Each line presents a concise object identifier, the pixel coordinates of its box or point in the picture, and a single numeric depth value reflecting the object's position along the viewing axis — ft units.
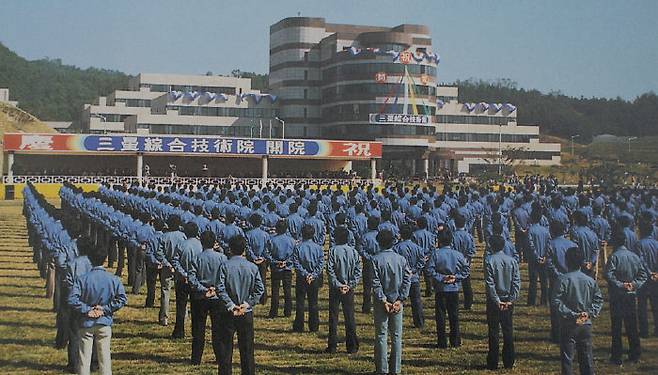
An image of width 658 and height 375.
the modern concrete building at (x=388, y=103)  237.45
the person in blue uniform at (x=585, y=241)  37.70
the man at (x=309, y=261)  36.06
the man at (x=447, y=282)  34.12
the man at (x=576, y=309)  26.48
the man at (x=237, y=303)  27.32
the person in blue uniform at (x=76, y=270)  26.99
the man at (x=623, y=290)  31.07
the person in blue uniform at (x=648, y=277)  33.47
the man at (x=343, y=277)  32.48
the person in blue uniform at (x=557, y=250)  34.35
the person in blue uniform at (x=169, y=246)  35.60
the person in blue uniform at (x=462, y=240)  40.01
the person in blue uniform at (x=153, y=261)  39.73
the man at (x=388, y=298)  29.37
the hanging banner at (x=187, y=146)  149.38
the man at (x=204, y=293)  29.17
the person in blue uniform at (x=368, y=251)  41.25
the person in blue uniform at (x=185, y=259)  34.19
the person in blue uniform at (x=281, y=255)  39.91
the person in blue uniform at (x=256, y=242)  42.11
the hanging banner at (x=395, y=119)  235.40
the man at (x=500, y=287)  30.19
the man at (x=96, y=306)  25.82
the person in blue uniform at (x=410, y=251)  35.70
